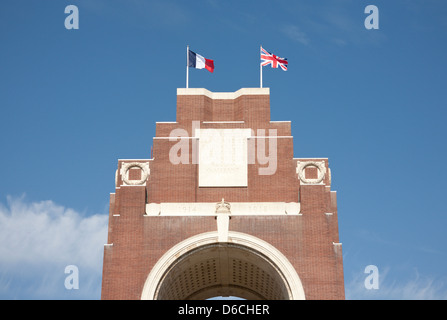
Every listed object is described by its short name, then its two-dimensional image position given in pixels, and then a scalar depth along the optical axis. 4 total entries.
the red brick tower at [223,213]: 53.34
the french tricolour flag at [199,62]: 60.83
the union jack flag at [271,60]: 60.53
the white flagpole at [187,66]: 60.78
